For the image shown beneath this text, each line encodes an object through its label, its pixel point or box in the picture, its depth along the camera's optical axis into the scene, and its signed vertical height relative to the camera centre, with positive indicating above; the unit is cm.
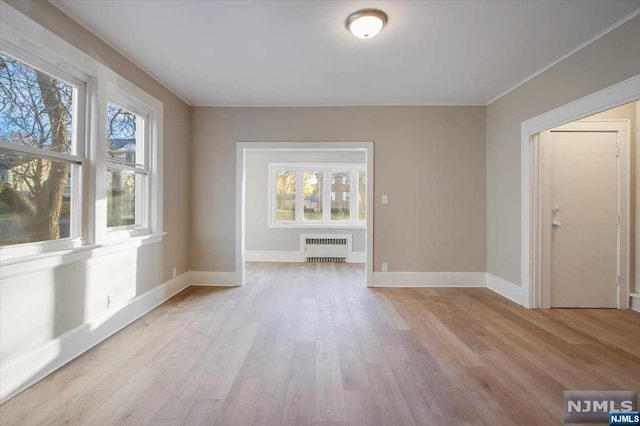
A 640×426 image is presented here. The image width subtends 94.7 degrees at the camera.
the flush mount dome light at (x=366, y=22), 213 +142
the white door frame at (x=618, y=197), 328 +19
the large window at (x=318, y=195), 634 +40
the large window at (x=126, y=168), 280 +45
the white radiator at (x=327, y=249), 616 -75
